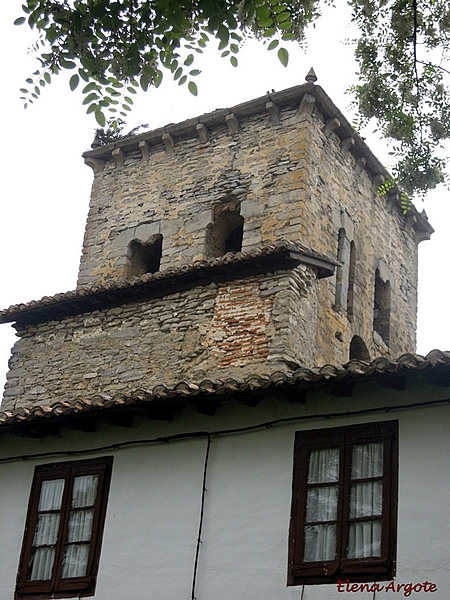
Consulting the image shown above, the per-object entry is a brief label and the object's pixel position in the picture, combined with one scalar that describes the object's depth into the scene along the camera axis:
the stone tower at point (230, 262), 15.03
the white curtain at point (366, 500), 8.75
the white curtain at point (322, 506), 8.98
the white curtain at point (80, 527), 10.21
